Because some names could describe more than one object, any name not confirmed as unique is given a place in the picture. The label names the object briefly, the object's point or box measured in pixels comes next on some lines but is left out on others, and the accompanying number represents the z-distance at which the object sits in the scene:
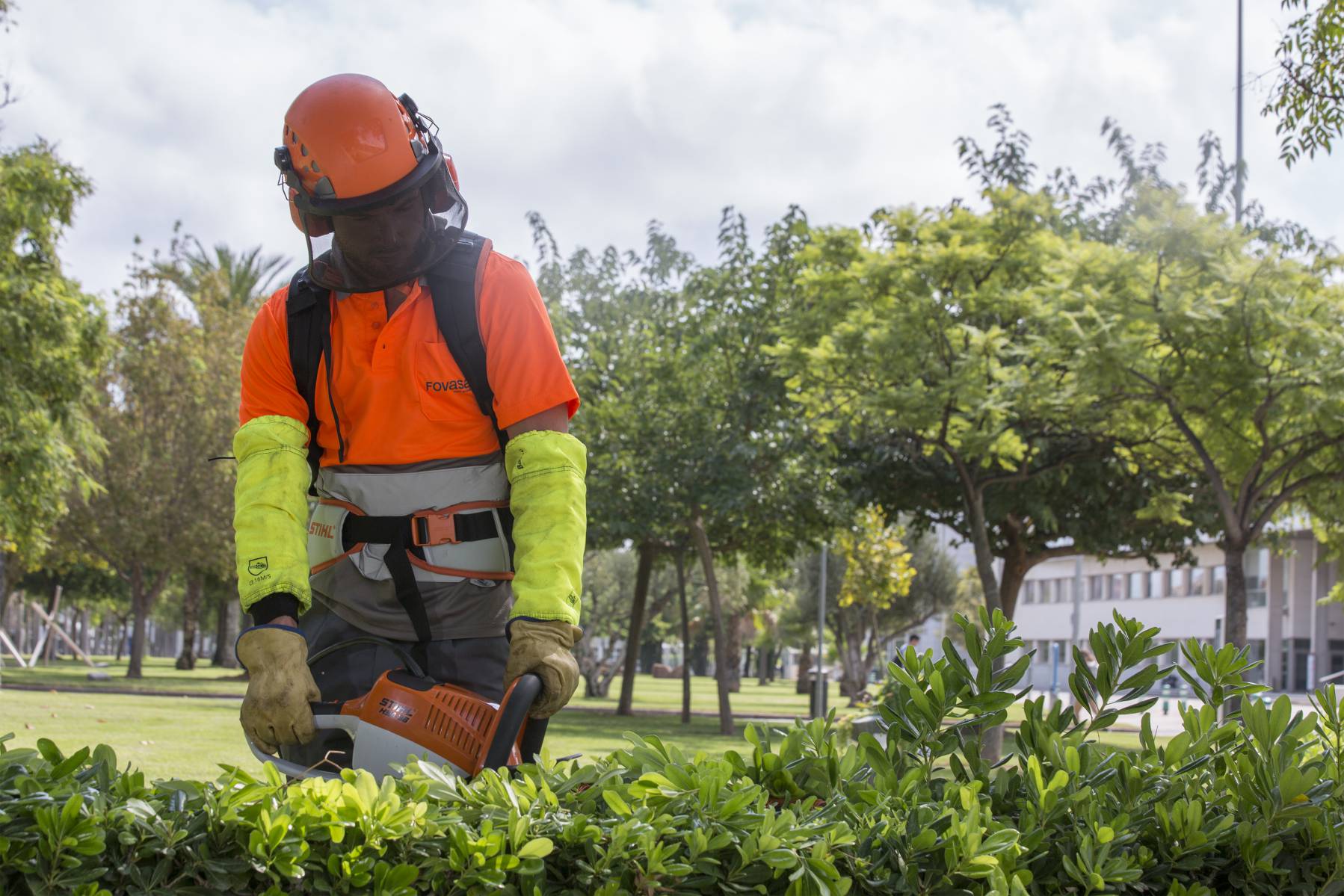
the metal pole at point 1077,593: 26.47
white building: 53.53
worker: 2.72
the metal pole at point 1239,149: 19.92
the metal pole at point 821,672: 22.27
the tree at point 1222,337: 13.60
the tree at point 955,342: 15.48
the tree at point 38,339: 16.06
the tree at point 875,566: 29.34
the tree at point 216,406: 31.41
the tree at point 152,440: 31.27
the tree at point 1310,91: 9.66
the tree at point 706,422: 19.94
